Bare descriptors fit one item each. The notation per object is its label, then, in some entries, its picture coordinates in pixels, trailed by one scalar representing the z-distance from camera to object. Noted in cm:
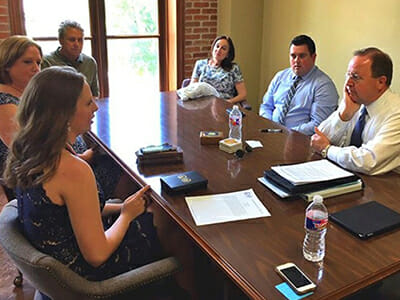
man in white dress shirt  192
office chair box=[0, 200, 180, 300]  117
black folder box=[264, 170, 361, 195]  164
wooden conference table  120
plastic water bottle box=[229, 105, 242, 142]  240
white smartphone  112
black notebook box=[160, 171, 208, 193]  169
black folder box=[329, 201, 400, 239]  140
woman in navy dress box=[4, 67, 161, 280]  130
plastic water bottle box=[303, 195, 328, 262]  127
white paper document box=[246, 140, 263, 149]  226
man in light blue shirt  304
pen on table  255
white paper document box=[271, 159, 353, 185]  170
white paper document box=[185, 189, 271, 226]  150
